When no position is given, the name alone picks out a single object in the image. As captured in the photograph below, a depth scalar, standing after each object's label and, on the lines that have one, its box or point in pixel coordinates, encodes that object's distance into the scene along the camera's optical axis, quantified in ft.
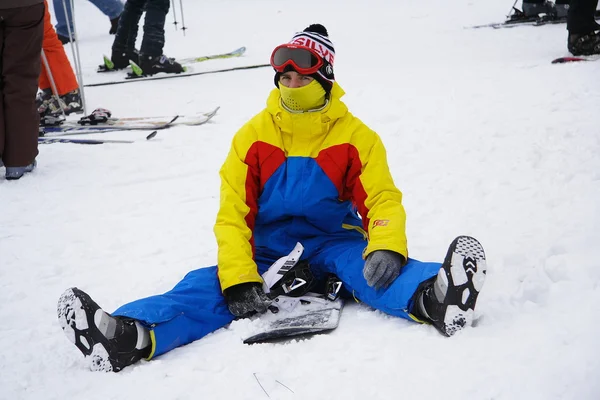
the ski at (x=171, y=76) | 52.59
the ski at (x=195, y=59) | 59.57
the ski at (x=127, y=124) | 37.37
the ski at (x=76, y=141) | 34.73
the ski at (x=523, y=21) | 59.00
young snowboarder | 14.99
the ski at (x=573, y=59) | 39.47
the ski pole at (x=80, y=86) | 41.12
